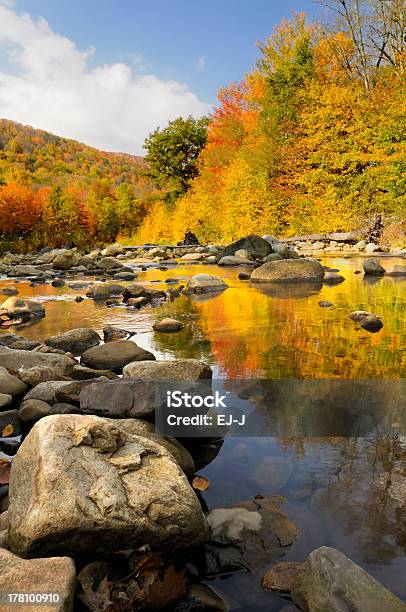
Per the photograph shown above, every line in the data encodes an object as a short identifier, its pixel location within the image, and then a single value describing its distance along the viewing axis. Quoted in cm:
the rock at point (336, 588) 195
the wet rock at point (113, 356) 572
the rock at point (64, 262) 2250
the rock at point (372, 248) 2572
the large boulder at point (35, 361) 523
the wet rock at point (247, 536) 248
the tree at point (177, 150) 4638
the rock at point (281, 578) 226
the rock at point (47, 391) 424
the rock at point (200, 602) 219
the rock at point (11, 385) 446
